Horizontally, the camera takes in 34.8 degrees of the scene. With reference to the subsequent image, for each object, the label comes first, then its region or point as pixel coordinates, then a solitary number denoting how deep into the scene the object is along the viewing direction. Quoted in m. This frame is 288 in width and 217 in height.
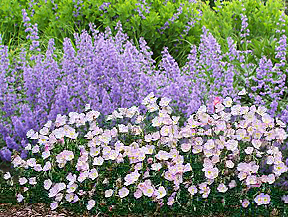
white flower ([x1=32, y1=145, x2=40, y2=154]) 3.80
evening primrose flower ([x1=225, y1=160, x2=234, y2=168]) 3.45
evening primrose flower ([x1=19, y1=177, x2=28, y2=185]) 3.76
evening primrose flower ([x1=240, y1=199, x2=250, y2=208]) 3.44
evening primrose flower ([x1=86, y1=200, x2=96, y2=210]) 3.51
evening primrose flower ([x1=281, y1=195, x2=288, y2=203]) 3.51
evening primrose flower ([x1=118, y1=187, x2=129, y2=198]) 3.46
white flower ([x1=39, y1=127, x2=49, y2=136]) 3.85
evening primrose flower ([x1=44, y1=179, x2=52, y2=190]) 3.66
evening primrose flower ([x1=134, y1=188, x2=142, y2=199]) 3.44
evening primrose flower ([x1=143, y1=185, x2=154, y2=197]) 3.39
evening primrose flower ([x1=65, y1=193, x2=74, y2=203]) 3.58
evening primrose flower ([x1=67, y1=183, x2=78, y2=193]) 3.58
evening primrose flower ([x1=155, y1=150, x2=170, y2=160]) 3.50
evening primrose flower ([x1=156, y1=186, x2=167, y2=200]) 3.37
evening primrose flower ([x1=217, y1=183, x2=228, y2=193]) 3.45
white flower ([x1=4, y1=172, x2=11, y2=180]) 3.80
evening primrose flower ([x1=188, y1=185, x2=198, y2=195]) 3.46
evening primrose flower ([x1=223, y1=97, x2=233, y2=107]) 3.82
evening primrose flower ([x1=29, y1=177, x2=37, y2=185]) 3.72
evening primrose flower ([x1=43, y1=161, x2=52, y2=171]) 3.66
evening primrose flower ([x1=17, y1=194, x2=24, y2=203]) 3.73
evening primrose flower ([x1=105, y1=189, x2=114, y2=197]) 3.51
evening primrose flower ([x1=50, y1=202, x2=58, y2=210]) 3.61
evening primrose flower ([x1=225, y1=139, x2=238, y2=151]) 3.50
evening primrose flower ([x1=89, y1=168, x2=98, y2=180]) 3.53
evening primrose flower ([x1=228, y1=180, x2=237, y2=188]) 3.50
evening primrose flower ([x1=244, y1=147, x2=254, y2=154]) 3.50
